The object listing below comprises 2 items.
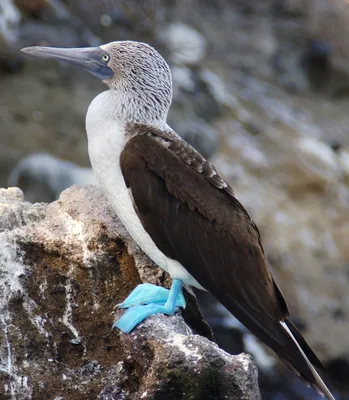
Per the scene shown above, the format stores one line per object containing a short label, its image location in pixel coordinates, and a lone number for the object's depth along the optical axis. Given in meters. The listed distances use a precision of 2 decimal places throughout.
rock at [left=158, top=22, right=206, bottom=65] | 24.25
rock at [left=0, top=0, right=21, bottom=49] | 21.77
